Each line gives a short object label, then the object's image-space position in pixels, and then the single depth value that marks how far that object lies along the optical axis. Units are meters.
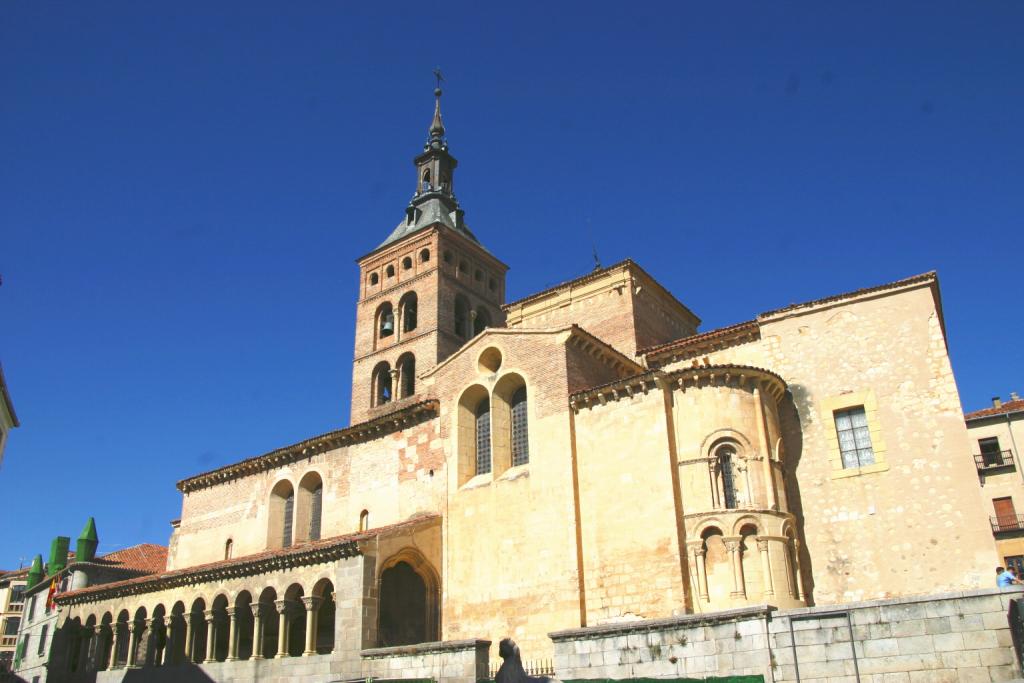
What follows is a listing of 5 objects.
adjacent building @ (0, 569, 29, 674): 67.19
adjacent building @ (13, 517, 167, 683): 32.91
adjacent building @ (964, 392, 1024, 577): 34.50
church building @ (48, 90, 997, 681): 20.70
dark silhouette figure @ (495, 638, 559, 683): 13.61
